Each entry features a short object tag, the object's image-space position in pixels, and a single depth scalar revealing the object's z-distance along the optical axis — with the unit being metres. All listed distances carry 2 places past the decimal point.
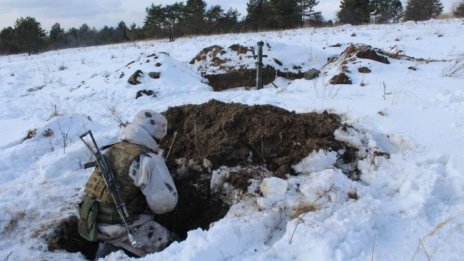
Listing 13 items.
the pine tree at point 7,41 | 37.74
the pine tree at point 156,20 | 39.06
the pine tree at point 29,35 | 33.44
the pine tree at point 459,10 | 26.95
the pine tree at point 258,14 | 37.66
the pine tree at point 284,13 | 36.59
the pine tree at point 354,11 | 33.19
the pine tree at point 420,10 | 32.03
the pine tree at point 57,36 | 41.62
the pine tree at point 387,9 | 36.69
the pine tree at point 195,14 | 38.07
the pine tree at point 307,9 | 38.66
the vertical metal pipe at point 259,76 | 8.26
